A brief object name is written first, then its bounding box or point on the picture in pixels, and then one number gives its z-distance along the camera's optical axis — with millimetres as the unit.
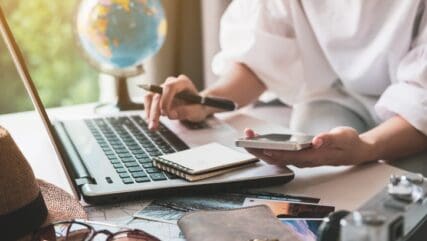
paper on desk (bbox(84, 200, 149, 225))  720
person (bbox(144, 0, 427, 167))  966
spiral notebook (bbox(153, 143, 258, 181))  784
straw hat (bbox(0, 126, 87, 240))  617
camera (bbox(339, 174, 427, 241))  454
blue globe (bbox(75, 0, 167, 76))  1271
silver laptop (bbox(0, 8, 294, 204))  757
